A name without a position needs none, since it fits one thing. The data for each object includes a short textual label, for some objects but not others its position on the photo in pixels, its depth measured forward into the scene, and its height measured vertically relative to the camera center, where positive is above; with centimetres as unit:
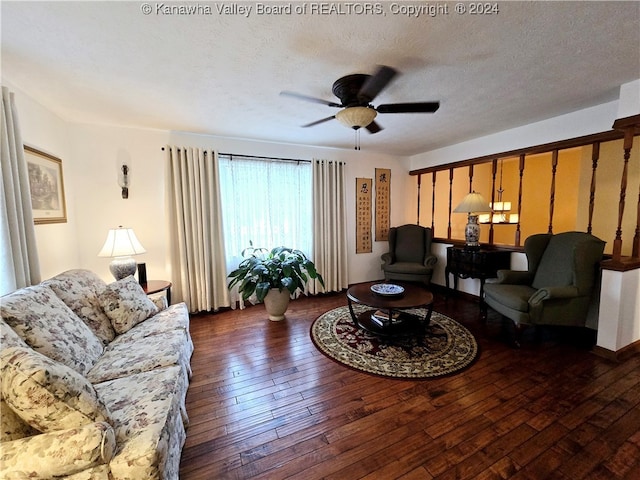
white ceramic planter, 335 -109
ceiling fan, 194 +84
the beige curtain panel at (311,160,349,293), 434 -18
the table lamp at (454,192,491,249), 345 +1
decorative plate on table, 278 -82
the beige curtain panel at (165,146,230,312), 346 -13
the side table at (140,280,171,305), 287 -77
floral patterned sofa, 99 -83
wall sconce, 326 +46
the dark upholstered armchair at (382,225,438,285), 417 -73
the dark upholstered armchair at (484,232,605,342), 255 -78
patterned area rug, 232 -132
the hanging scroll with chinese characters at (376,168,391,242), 495 +20
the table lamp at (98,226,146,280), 268 -32
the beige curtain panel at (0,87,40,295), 182 +4
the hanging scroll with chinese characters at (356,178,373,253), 478 -2
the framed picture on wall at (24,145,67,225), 232 +30
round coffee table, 261 -102
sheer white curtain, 382 +16
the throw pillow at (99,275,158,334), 215 -72
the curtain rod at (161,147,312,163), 373 +84
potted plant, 328 -78
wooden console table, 350 -69
